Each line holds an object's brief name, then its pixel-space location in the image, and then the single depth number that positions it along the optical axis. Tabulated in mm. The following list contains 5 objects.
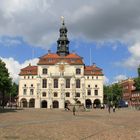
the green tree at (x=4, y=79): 30198
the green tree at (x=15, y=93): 68424
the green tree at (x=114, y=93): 64494
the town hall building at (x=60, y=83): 54071
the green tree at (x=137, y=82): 53539
